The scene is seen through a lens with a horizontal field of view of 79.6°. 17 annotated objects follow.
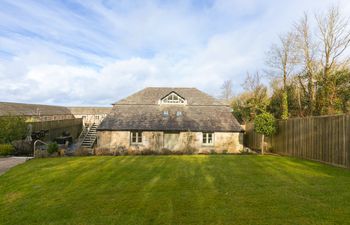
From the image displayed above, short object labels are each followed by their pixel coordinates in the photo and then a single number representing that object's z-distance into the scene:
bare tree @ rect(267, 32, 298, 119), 20.77
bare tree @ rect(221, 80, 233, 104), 43.78
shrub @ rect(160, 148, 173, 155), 17.05
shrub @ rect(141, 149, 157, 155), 16.44
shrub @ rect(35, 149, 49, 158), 13.92
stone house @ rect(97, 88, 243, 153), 19.00
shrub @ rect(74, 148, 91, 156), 15.06
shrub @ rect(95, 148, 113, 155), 15.95
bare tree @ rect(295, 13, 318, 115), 18.41
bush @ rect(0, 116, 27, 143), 15.59
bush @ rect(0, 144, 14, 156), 14.11
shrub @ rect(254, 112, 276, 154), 15.21
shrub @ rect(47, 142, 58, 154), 14.53
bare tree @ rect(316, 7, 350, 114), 15.98
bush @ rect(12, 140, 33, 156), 14.99
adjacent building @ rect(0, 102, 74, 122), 31.42
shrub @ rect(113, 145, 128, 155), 16.47
